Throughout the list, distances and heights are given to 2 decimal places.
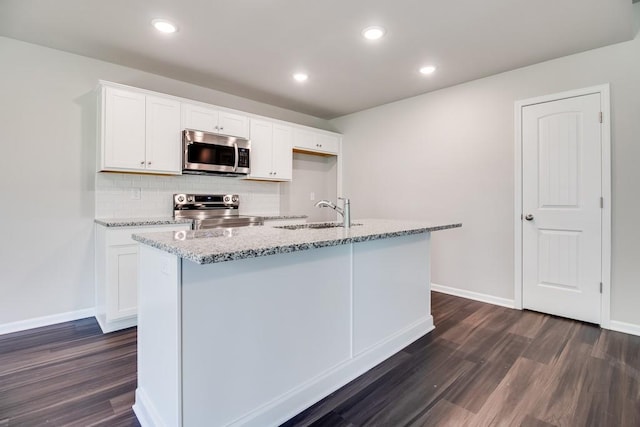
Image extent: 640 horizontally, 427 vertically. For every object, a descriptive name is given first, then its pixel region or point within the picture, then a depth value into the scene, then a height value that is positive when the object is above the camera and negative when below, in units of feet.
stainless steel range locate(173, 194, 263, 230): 10.87 +0.14
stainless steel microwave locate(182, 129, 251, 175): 10.57 +2.18
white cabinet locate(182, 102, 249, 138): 10.68 +3.38
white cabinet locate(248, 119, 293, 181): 12.55 +2.63
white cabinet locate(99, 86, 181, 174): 9.04 +2.49
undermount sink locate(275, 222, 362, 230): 8.09 -0.27
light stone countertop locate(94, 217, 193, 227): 8.59 -0.19
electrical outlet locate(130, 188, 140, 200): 10.41 +0.69
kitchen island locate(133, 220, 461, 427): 4.24 -1.72
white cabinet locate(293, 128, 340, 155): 14.10 +3.44
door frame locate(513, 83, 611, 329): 8.79 +0.64
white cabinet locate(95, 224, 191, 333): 8.54 -1.73
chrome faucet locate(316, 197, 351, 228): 7.48 +0.09
